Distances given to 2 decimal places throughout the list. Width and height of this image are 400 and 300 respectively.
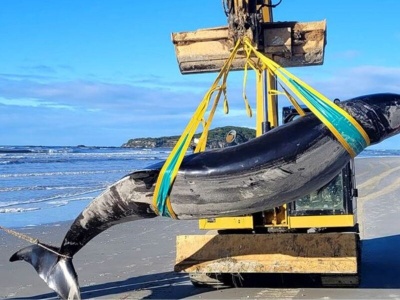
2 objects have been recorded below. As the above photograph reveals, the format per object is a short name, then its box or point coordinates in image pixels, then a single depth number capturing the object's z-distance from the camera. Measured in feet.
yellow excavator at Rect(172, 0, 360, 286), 27.25
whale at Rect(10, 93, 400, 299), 17.22
